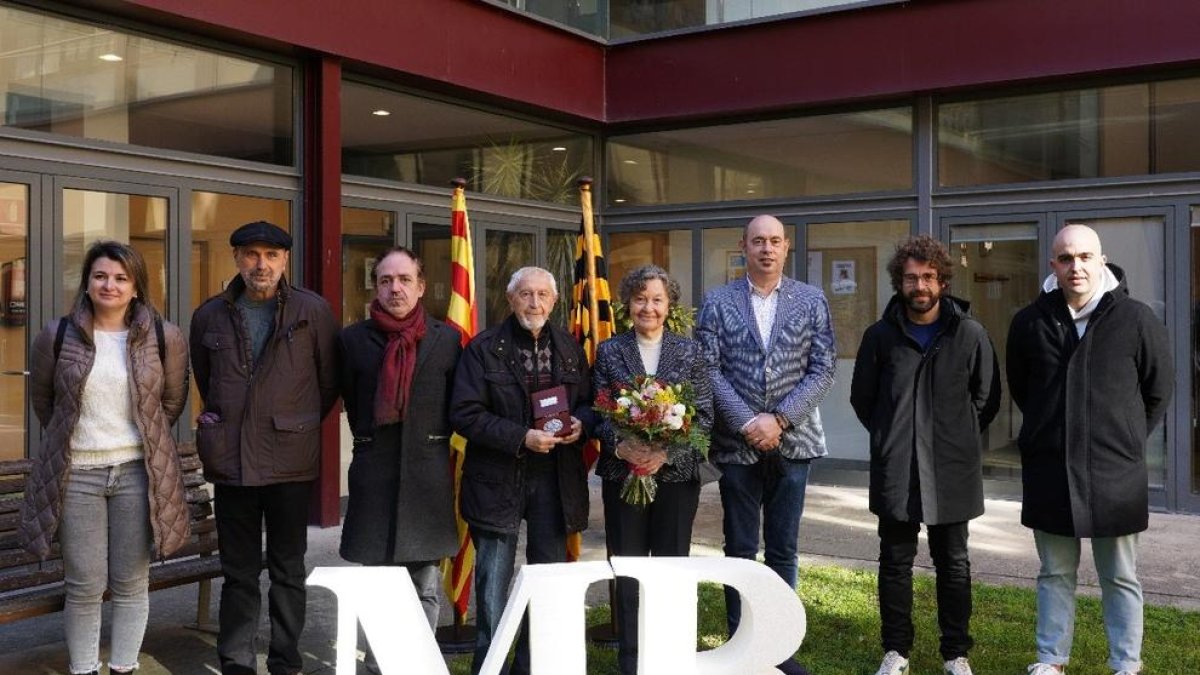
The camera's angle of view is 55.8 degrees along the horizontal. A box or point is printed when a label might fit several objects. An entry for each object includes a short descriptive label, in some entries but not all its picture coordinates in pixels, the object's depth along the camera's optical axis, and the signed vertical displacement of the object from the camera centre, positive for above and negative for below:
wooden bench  4.64 -1.03
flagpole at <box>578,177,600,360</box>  5.67 +0.41
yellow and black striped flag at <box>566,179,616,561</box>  5.68 +0.20
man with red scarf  4.69 -0.40
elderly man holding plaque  4.57 -0.42
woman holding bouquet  4.62 -0.51
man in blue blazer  4.94 -0.26
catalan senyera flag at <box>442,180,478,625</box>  5.45 +0.10
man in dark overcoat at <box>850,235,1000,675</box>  4.72 -0.40
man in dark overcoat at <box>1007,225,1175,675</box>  4.56 -0.37
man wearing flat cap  4.57 -0.36
